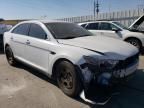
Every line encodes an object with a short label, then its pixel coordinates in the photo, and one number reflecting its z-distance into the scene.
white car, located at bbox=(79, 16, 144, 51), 4.64
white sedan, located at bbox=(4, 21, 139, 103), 1.84
